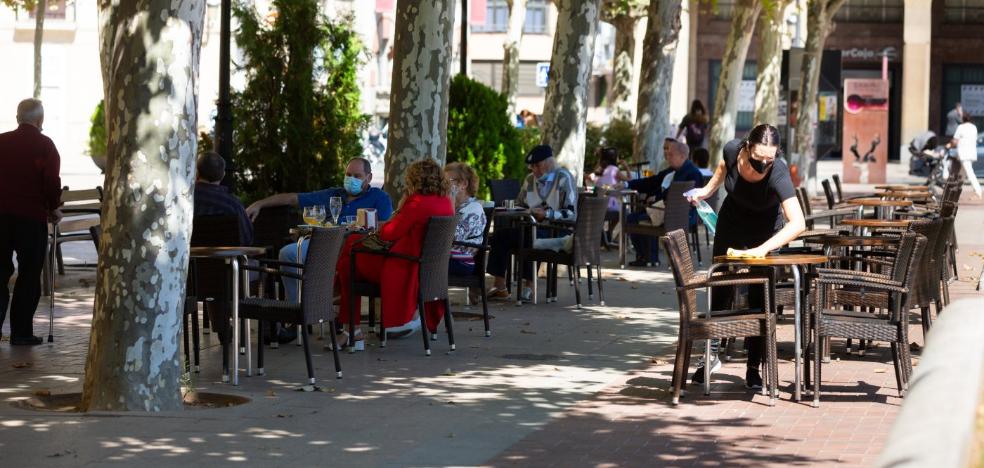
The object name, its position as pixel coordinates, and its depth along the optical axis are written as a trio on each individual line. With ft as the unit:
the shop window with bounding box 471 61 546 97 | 229.66
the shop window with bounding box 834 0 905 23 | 195.31
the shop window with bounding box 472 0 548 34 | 228.84
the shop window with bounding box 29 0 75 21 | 197.47
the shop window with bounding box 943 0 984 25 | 194.80
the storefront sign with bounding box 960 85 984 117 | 191.02
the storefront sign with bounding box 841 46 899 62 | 193.36
